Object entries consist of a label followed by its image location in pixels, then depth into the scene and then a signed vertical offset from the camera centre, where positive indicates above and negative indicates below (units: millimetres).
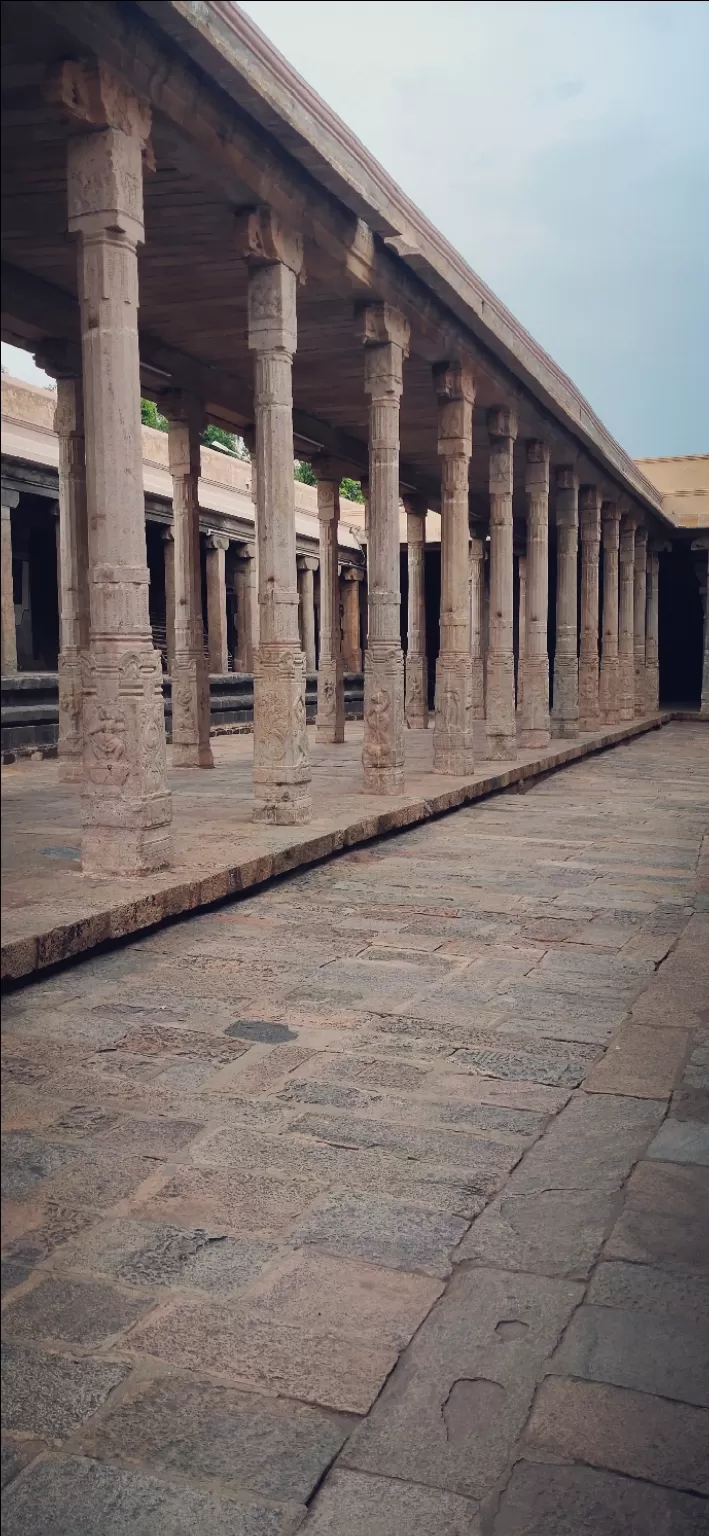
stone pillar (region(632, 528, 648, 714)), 28000 +1512
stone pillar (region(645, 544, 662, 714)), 29312 +1039
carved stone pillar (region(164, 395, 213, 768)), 13266 +834
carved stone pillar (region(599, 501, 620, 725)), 23859 +965
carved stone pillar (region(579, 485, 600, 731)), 21891 +1125
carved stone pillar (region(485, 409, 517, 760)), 15273 +832
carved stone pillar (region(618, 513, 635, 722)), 25750 +1132
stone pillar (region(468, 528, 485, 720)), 27094 +1435
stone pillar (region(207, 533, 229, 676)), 25484 +1559
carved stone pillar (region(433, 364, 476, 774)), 13141 +855
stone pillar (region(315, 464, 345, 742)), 17266 +670
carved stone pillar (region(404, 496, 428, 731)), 22578 +884
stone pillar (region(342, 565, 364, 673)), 31078 +1470
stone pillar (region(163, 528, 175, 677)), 23834 +2094
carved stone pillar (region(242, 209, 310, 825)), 8891 +791
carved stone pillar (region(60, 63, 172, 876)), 6449 +909
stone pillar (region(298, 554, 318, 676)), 29312 +1975
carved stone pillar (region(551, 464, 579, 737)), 20031 +997
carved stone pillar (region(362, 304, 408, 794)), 11055 +920
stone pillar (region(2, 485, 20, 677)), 18188 +1379
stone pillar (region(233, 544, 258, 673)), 27859 +1609
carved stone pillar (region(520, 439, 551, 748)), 17672 +753
